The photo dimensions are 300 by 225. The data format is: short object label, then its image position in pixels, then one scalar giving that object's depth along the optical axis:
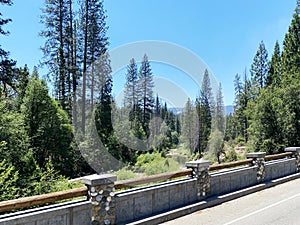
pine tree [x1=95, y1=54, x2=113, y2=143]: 21.80
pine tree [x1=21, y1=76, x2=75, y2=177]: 13.78
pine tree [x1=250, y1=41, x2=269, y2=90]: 31.39
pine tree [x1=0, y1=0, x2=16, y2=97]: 13.55
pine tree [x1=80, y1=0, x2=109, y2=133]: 22.38
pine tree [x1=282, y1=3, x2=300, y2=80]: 22.45
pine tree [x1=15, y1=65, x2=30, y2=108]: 14.56
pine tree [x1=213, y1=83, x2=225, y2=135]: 37.20
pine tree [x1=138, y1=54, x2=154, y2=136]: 36.03
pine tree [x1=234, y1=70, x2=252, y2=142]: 44.59
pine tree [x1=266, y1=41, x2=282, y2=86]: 24.73
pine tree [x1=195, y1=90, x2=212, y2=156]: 33.78
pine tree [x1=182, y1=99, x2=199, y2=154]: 34.47
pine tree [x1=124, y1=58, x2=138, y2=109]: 33.47
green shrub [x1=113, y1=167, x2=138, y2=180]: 11.75
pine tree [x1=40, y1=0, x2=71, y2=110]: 21.69
